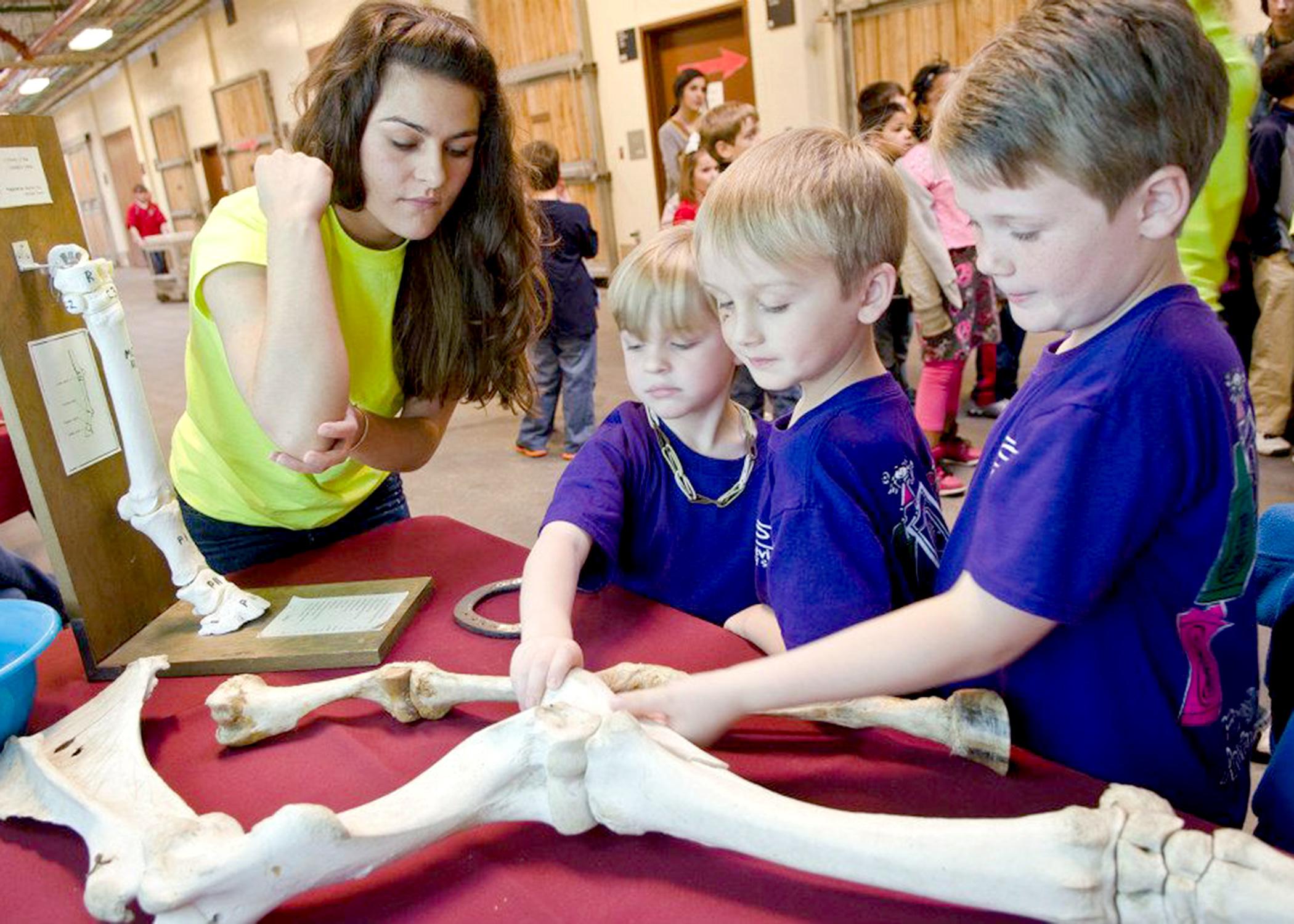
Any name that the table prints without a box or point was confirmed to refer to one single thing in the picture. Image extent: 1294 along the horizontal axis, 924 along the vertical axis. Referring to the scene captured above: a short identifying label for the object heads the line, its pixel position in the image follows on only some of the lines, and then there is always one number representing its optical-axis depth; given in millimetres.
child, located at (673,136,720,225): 3766
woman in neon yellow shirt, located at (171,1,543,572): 1291
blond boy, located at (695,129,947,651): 1048
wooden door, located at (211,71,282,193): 12688
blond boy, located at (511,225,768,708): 1298
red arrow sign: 7250
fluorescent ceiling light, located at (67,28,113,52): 12109
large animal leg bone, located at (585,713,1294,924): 656
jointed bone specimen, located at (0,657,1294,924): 680
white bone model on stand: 1251
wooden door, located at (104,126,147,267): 18531
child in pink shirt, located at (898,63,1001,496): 3582
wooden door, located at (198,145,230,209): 15242
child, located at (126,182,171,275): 12234
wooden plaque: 1220
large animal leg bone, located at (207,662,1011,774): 924
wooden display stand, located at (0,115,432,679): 1228
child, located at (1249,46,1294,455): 3535
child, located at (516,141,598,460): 4352
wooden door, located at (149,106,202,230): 15945
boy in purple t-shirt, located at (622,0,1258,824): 796
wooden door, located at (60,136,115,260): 21000
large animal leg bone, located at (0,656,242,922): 803
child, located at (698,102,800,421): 3818
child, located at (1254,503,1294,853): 909
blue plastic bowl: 1040
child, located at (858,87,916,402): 3727
